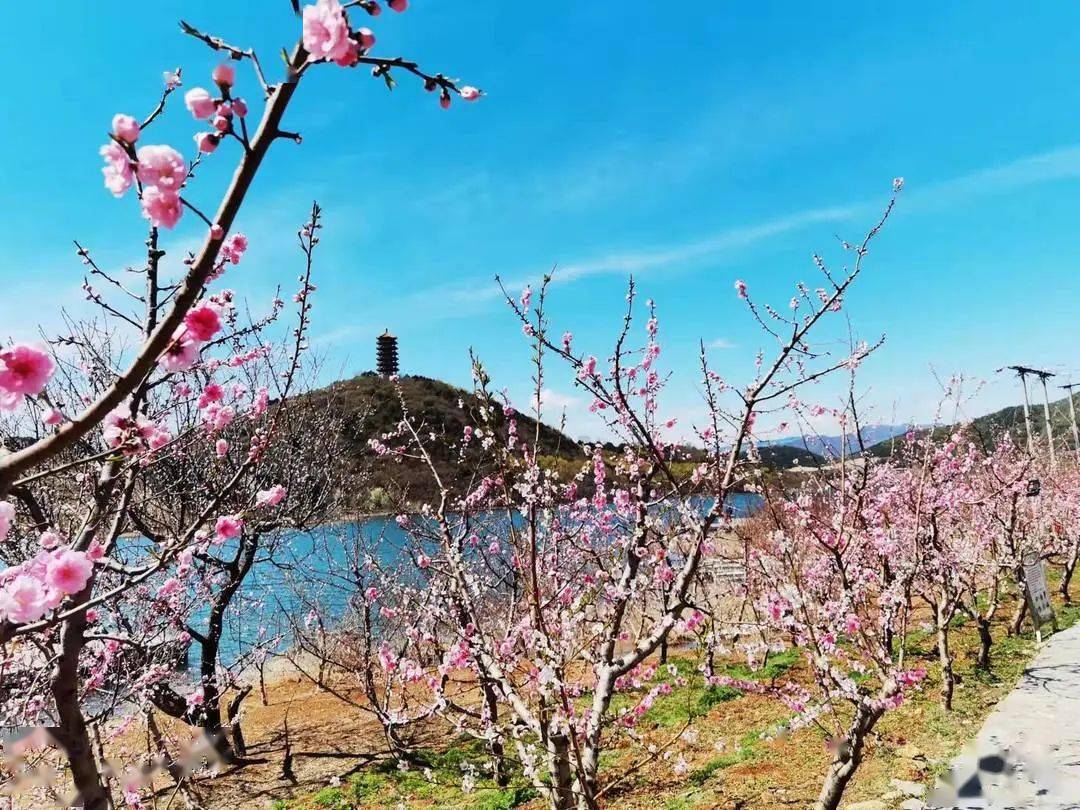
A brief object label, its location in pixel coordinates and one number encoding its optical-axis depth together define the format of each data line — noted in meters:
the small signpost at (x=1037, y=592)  9.16
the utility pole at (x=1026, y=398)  17.64
